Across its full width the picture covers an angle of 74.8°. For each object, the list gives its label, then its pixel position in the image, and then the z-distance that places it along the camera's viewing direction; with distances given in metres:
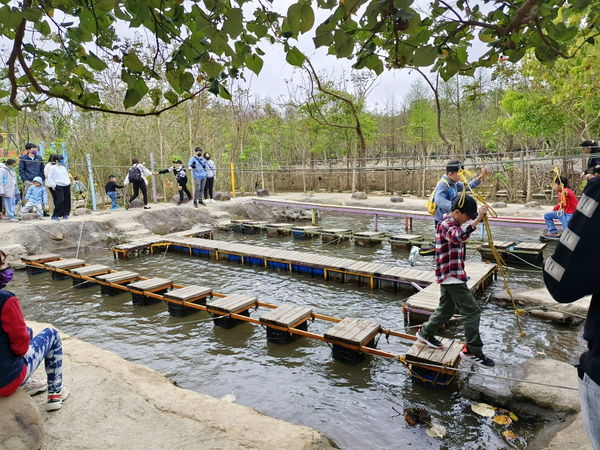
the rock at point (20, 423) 2.65
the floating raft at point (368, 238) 11.70
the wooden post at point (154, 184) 15.36
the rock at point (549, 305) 5.82
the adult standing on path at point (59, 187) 10.82
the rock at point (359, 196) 19.81
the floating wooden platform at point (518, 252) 8.93
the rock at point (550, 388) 3.74
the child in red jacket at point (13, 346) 2.71
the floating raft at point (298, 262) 7.76
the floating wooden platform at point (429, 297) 5.93
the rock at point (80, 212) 13.31
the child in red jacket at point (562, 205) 8.44
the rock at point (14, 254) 9.80
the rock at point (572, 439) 2.99
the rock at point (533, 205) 14.98
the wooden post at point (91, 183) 13.23
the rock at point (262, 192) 19.50
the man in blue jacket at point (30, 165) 11.11
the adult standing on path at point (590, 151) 6.87
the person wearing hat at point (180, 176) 14.31
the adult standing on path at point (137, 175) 13.02
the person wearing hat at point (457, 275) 3.88
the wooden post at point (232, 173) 17.55
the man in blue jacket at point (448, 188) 5.97
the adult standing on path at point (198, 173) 13.48
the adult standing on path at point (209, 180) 14.09
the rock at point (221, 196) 17.12
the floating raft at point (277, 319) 4.33
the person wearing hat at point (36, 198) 11.50
